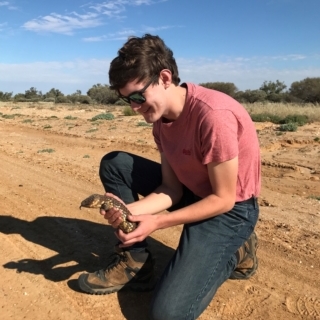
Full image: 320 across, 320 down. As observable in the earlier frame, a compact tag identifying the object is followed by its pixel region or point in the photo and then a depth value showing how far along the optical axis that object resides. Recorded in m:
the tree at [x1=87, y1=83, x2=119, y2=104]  44.28
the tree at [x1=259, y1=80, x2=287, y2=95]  37.81
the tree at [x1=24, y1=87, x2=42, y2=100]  55.03
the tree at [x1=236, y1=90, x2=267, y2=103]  34.47
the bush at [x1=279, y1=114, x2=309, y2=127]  12.55
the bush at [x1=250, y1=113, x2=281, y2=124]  14.05
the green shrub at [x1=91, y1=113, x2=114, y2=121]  16.84
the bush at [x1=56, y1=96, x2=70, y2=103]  46.83
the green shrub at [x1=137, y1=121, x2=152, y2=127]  13.00
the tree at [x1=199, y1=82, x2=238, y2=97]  38.84
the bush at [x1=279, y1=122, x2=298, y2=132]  11.05
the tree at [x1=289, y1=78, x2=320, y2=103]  33.66
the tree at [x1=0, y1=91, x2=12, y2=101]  50.44
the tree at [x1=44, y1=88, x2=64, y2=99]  55.11
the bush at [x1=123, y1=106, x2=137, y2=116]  18.04
